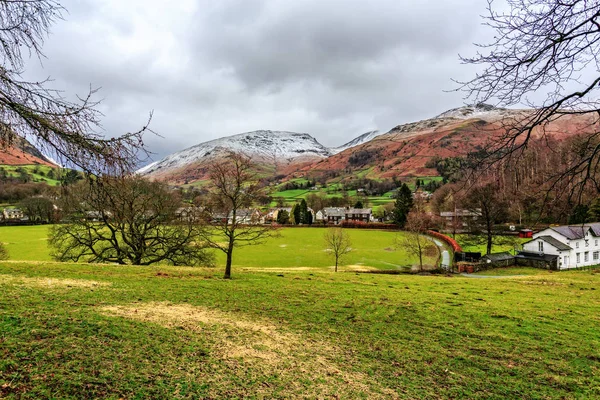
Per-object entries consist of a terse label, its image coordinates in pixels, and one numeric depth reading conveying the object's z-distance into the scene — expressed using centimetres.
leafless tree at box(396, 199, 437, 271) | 4022
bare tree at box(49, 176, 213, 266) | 2567
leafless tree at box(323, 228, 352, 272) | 3912
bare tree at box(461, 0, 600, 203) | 422
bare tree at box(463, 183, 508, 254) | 3959
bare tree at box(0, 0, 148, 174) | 439
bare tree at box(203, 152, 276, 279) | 1744
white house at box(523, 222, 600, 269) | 4034
